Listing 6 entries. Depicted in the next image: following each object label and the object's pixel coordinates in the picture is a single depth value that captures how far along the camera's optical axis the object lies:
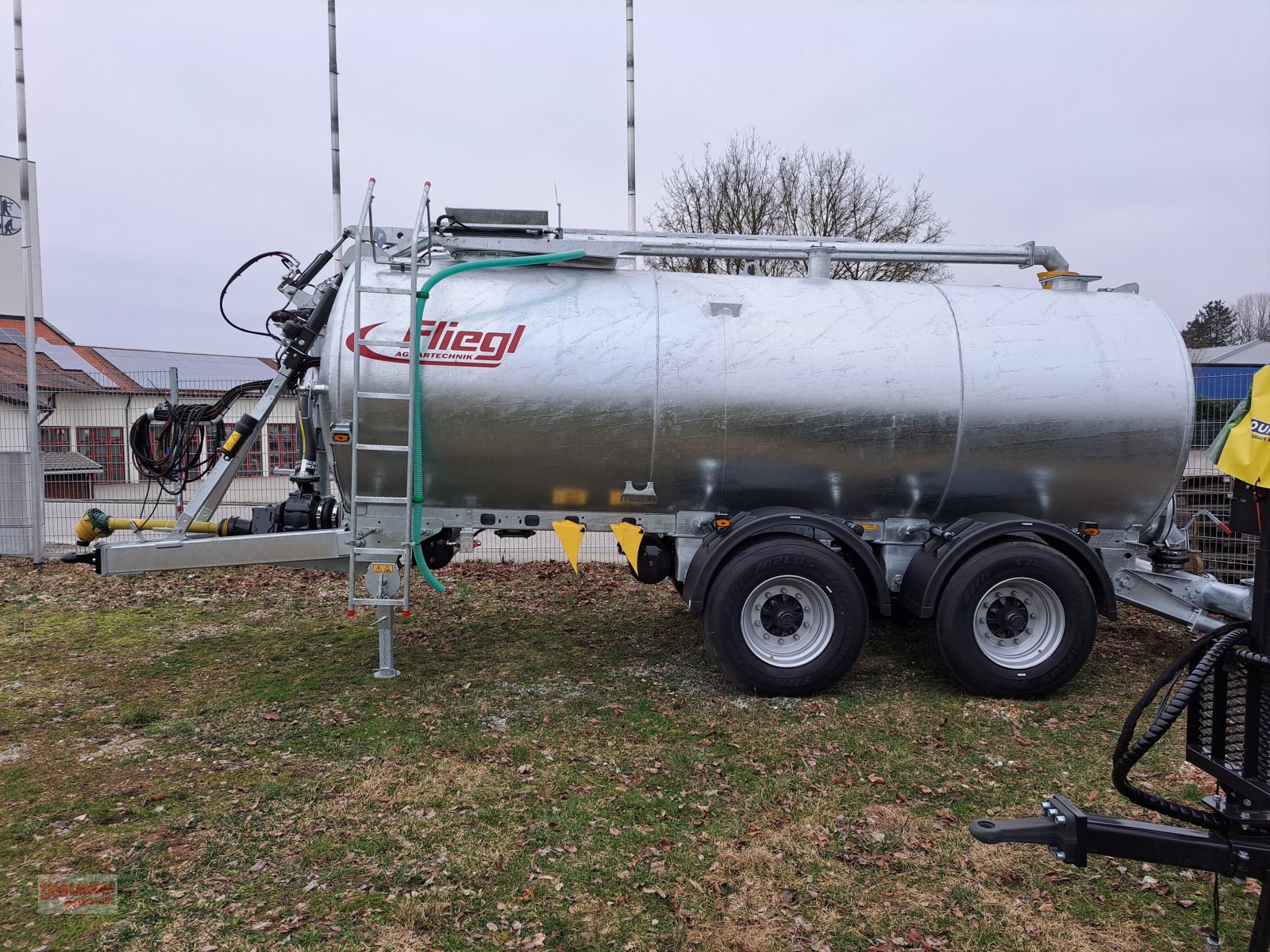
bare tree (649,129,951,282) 17.69
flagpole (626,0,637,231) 11.20
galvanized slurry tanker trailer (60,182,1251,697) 5.36
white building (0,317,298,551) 11.02
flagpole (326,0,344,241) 11.99
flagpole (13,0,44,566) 10.12
